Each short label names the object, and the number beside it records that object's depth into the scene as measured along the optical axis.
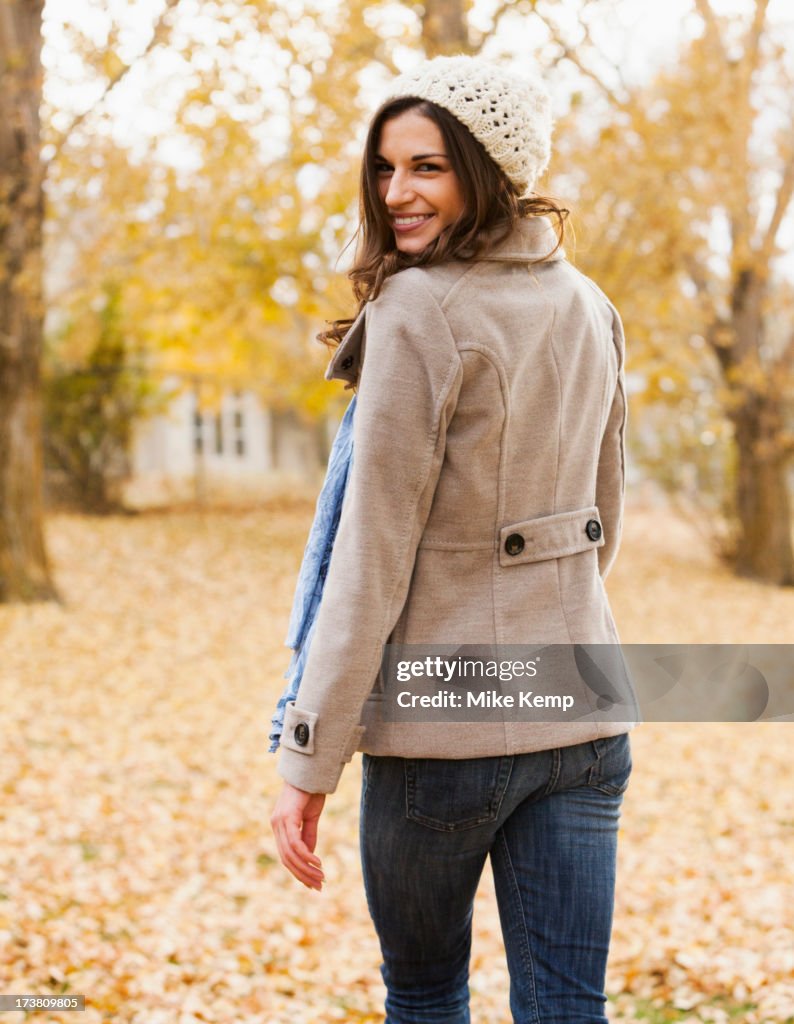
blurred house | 17.73
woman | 1.53
